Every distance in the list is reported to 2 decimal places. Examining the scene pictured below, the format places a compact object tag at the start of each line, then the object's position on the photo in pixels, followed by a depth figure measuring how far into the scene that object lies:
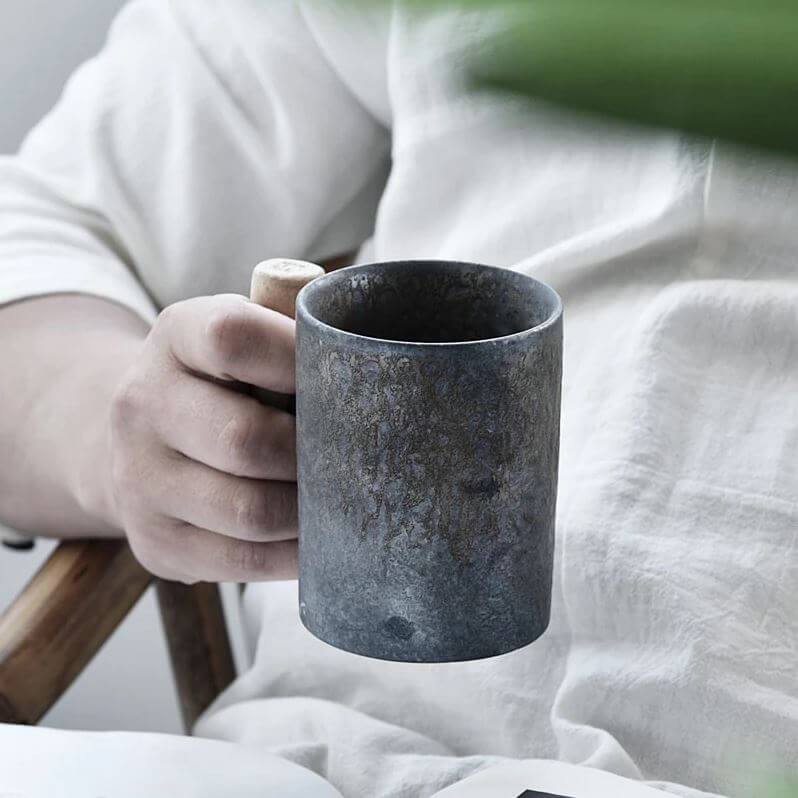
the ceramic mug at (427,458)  0.74
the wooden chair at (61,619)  1.01
